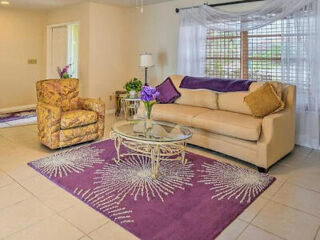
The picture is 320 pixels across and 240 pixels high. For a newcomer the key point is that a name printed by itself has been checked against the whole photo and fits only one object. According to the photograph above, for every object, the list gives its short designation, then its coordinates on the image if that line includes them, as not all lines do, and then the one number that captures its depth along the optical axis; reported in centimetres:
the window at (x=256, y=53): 386
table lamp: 525
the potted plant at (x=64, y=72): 595
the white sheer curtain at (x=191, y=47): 482
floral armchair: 351
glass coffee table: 283
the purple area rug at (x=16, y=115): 533
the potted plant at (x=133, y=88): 494
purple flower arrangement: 301
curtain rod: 423
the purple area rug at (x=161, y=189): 211
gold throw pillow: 328
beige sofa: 305
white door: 622
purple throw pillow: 438
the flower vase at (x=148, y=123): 325
